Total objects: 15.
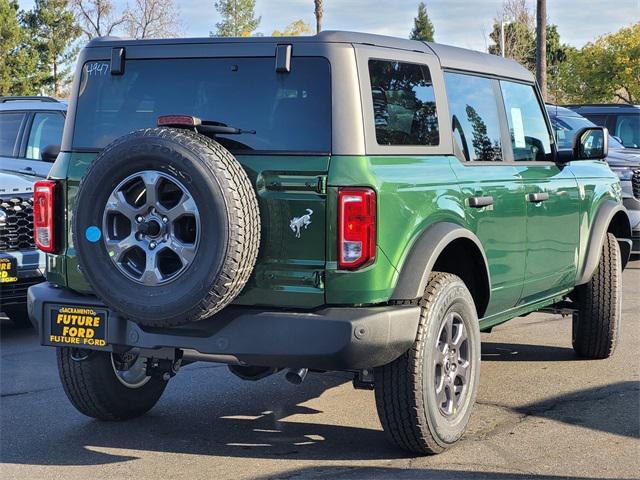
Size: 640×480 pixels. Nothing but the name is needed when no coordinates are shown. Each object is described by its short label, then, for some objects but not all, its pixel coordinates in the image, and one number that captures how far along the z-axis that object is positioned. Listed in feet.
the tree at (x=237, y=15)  189.78
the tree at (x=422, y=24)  267.80
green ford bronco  14.87
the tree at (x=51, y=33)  160.76
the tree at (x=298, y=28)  169.68
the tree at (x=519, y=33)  171.12
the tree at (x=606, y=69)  117.70
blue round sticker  15.44
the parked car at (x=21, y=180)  26.48
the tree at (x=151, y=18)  167.12
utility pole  85.15
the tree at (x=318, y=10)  112.16
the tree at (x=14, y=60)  144.77
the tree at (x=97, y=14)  166.81
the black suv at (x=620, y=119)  51.01
